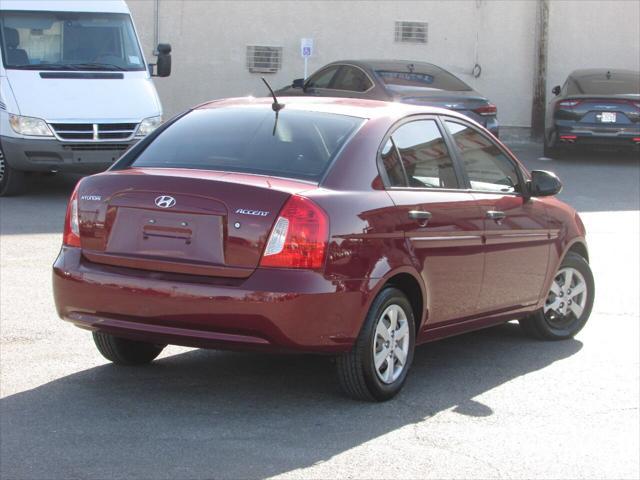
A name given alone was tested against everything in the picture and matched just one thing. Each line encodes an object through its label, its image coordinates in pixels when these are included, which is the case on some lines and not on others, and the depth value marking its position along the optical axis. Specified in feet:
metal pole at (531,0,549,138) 80.18
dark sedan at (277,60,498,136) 59.52
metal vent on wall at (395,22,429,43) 81.20
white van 46.98
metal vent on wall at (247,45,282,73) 79.87
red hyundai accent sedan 19.75
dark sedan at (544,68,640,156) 66.33
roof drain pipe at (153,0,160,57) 77.98
